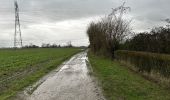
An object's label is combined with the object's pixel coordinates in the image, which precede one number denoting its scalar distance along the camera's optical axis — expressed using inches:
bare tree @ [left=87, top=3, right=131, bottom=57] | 744.4
